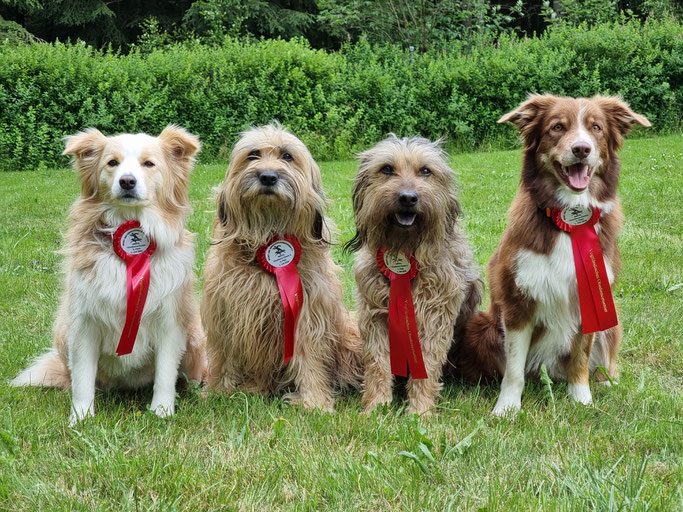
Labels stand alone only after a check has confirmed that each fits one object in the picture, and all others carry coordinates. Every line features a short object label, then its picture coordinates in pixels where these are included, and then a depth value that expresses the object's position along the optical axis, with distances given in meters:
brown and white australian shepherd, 3.25
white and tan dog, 3.34
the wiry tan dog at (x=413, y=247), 3.52
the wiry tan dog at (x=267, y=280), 3.61
